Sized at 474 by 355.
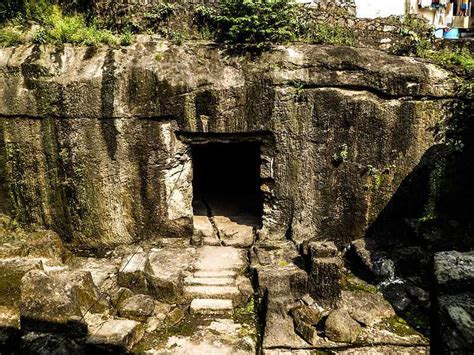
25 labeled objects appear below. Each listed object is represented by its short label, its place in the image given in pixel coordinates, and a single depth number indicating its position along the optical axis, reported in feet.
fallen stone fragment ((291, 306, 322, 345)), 21.07
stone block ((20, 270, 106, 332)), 21.35
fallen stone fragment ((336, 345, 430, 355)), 20.47
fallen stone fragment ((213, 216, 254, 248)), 29.86
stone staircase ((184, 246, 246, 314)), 23.86
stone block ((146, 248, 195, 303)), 24.43
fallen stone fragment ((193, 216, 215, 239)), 30.33
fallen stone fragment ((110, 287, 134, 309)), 23.57
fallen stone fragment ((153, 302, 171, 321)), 23.20
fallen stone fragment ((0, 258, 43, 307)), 23.49
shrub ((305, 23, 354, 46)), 28.63
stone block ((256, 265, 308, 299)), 24.12
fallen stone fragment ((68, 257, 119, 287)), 26.40
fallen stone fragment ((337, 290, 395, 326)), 22.74
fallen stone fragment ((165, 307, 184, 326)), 22.76
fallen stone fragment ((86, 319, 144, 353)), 20.22
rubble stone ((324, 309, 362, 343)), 21.03
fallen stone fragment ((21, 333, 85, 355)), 19.26
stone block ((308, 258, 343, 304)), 23.61
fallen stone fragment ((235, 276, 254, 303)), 24.49
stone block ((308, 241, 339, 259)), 24.43
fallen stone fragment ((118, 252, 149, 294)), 24.66
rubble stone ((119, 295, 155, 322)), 22.70
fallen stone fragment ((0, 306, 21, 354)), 20.57
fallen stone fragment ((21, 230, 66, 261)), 27.43
